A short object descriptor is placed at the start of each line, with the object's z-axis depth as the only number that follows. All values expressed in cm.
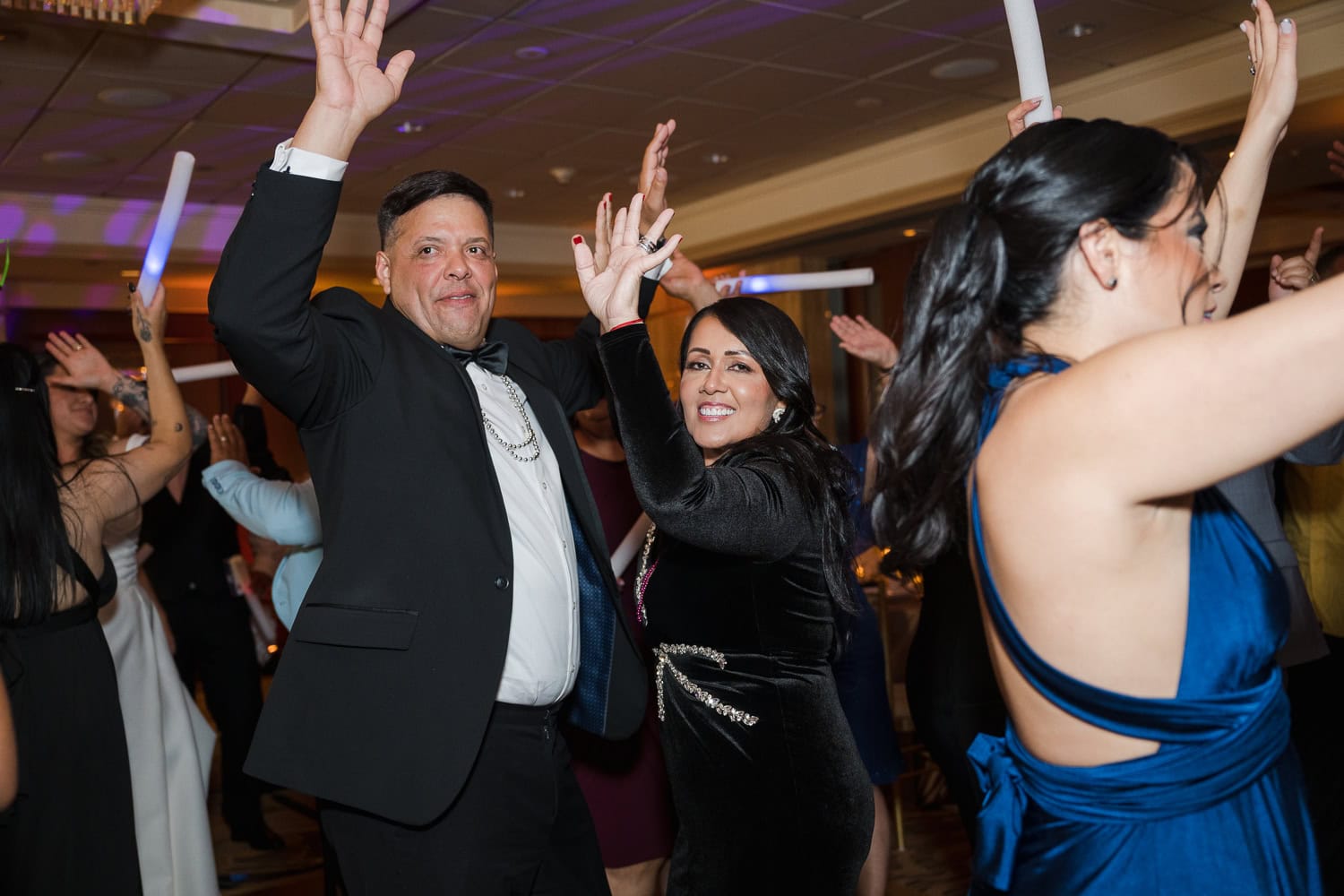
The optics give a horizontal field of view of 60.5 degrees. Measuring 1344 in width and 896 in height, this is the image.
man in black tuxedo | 165
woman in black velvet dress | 201
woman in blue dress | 105
